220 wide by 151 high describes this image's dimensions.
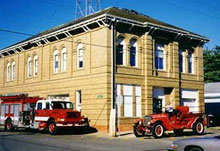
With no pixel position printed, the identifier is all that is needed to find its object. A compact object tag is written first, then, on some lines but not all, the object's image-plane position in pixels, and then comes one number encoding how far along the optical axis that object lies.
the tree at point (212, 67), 62.34
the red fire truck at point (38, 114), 21.89
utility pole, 24.29
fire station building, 24.86
